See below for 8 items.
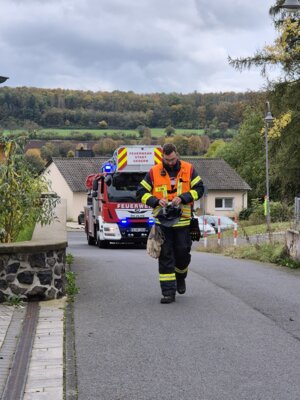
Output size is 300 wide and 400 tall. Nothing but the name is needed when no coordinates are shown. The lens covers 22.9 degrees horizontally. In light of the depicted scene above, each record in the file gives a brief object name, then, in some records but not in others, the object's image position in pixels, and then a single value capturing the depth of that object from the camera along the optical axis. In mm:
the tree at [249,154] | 72125
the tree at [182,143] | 81238
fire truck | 23500
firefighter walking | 8852
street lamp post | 28947
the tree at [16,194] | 9336
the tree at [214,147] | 86212
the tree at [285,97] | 29000
